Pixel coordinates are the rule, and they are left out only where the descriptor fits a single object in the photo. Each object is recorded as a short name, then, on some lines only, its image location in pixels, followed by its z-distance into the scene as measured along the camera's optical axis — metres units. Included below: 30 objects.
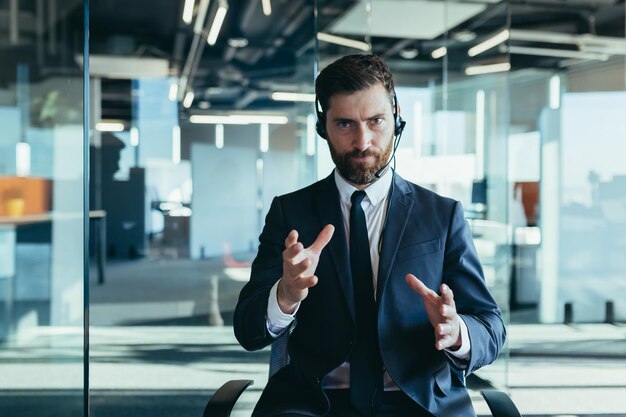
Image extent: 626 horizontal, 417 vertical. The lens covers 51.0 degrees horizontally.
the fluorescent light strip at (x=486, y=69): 3.90
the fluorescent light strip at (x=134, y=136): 6.16
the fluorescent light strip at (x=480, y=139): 4.25
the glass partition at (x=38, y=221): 2.98
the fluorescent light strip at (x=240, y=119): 5.91
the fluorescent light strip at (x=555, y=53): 7.06
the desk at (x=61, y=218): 3.45
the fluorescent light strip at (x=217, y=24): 6.58
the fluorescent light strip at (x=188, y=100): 6.08
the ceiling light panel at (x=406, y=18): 3.97
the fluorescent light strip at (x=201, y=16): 6.44
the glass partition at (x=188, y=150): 5.68
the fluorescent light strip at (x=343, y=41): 3.58
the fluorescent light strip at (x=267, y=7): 6.74
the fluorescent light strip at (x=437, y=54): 7.46
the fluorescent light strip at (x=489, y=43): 3.85
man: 1.38
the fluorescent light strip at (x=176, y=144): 5.95
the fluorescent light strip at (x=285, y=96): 5.93
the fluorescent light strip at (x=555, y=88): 7.26
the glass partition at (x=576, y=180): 6.00
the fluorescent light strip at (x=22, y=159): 3.50
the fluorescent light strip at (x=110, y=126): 6.25
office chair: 1.33
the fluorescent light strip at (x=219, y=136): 5.79
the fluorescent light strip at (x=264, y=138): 5.71
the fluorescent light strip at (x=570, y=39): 6.94
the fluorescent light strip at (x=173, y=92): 6.14
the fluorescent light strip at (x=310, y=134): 3.86
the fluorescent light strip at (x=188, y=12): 6.71
